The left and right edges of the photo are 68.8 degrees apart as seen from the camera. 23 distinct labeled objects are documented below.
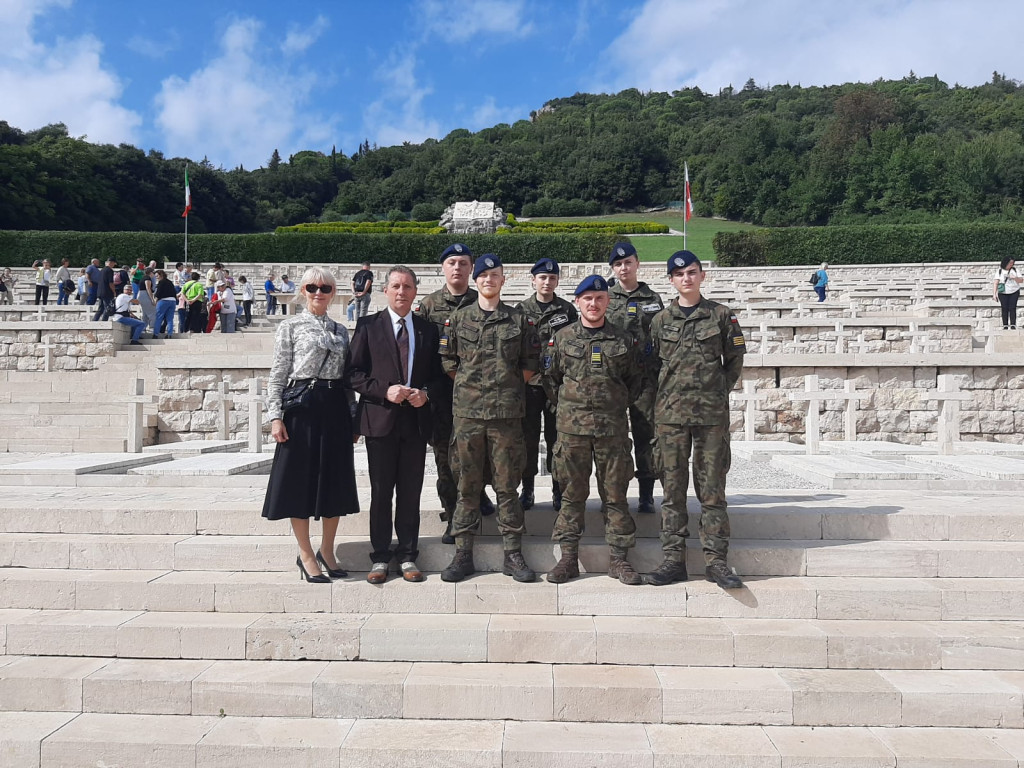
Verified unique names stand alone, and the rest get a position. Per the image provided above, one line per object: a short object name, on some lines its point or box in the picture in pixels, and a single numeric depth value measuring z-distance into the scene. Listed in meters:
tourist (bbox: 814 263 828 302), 19.41
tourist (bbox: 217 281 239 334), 16.45
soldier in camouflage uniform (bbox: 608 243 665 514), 4.89
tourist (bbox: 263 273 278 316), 20.54
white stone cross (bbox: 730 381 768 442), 9.68
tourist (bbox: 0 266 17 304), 20.58
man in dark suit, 4.39
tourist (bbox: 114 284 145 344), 15.05
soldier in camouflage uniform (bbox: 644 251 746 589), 4.29
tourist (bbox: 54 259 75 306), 20.16
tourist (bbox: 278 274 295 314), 20.89
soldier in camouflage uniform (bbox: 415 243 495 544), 4.64
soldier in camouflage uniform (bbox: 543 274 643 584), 4.31
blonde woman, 4.23
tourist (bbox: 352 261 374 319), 13.66
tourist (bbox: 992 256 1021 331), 14.46
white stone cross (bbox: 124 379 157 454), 9.35
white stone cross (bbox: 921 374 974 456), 7.98
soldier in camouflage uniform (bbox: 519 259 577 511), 4.86
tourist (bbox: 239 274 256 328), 19.03
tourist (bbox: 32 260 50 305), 19.17
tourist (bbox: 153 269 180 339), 15.73
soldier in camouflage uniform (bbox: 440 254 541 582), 4.32
